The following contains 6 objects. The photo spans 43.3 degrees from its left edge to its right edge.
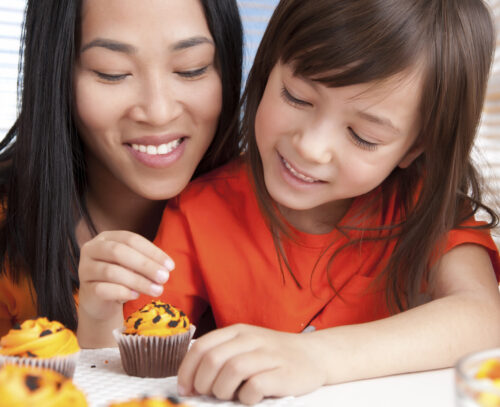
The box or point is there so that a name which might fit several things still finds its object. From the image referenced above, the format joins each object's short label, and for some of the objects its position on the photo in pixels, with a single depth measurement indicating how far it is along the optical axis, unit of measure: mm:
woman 1349
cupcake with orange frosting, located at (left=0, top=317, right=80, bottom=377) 923
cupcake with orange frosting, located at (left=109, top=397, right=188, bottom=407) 691
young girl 1018
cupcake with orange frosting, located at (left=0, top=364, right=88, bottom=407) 689
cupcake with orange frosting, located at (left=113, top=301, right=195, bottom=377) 996
